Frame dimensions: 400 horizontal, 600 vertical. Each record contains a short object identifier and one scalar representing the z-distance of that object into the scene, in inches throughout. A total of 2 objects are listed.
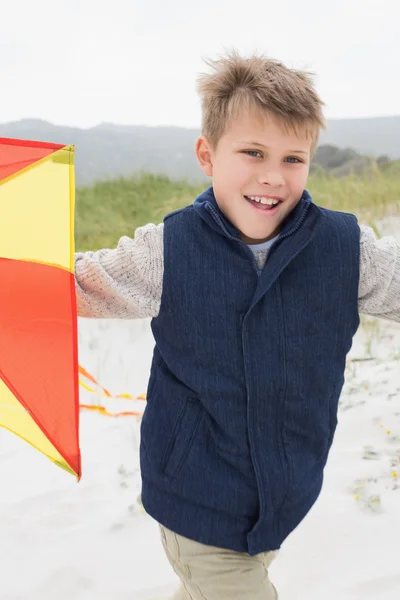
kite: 38.5
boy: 42.0
